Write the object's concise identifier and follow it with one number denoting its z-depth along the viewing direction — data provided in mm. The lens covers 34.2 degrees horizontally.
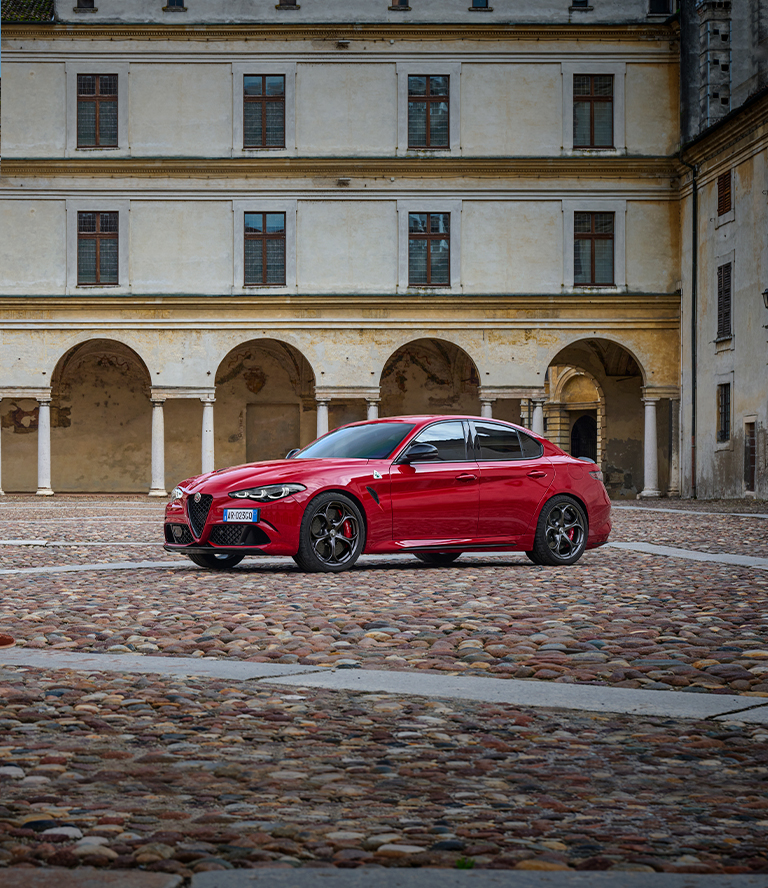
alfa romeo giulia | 11398
